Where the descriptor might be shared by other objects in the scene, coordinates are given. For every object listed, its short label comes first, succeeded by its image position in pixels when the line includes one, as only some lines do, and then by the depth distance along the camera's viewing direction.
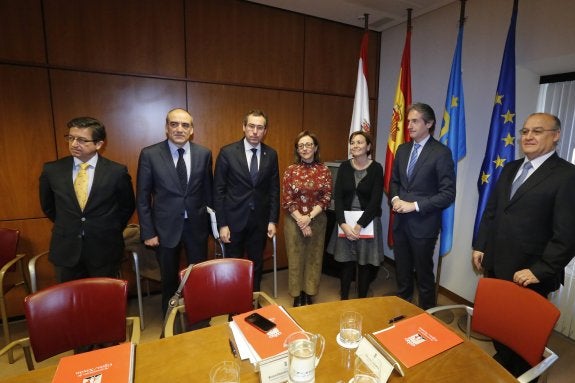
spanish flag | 3.48
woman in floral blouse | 2.81
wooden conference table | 1.10
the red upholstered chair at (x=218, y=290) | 1.74
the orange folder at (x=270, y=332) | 1.19
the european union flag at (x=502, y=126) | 2.68
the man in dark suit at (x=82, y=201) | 2.13
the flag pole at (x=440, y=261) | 2.95
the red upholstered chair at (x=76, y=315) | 1.43
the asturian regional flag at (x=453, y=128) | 3.06
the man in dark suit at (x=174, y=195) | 2.41
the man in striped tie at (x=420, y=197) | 2.51
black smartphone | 1.29
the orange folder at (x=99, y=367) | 1.06
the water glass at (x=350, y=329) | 1.28
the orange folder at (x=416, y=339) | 1.21
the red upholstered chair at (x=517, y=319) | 1.37
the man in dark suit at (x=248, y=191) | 2.68
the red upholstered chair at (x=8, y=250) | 2.48
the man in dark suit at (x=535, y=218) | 1.83
